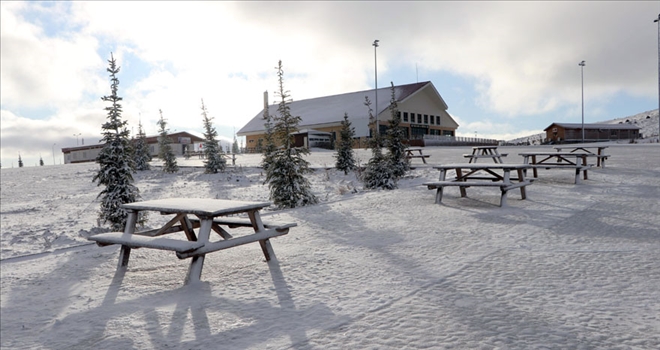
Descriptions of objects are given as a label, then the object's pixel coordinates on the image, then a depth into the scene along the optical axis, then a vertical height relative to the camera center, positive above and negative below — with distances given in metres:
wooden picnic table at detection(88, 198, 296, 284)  4.80 -0.88
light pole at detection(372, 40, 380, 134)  48.78 +8.01
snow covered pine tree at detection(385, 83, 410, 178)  19.03 -0.08
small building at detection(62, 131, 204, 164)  70.56 +1.31
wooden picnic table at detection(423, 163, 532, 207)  9.28 -0.85
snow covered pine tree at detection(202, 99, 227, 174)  28.72 -0.28
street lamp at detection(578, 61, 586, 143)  56.43 +7.93
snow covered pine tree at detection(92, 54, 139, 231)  13.18 -0.34
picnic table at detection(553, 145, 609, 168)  16.20 -0.96
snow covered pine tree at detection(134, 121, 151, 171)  34.41 +0.05
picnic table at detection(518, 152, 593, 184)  12.68 -0.82
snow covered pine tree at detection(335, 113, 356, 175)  23.31 -0.56
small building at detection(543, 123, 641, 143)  60.44 +0.18
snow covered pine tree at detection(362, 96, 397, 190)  16.38 -1.02
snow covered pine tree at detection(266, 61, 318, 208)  14.03 -0.68
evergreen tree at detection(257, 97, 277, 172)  14.77 +0.07
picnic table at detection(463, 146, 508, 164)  15.28 -0.54
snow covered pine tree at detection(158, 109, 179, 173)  30.88 -0.16
